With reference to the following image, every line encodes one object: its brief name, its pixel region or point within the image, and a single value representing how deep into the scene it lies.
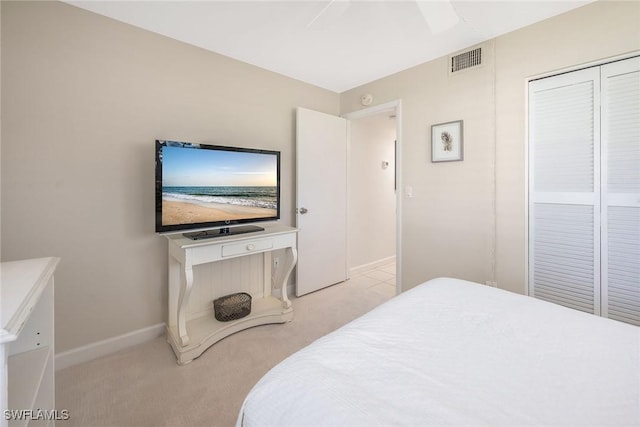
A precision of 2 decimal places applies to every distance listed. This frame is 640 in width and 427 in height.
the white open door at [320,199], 2.99
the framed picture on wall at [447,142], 2.49
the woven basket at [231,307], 2.24
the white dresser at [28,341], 0.81
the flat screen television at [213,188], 1.94
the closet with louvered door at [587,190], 1.76
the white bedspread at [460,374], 0.65
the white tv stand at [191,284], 1.89
